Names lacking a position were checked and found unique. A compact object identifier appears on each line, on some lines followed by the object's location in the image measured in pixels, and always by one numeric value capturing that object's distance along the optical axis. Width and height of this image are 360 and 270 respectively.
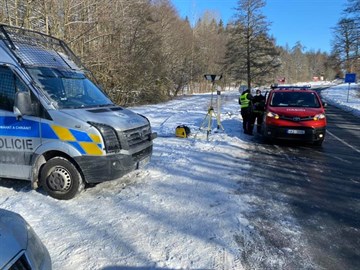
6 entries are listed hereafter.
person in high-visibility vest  12.61
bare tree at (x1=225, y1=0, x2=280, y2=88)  44.75
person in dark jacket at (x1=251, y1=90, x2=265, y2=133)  12.98
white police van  5.29
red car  10.05
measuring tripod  11.51
